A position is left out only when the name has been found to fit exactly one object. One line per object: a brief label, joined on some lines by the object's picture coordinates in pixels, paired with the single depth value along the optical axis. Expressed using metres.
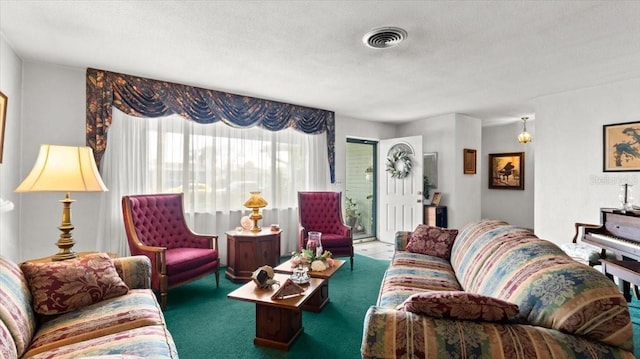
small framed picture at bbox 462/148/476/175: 5.47
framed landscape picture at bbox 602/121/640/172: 3.36
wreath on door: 5.36
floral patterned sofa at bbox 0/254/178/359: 1.35
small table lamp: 3.76
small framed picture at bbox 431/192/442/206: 5.39
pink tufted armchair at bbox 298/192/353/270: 4.29
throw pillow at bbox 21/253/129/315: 1.66
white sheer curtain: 3.33
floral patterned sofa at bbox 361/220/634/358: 1.08
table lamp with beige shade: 2.02
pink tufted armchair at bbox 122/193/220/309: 2.76
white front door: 5.23
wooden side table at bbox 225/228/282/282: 3.53
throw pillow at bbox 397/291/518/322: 1.21
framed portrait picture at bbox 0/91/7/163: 2.33
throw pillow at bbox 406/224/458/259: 2.93
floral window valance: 3.15
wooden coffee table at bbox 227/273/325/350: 2.09
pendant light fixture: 5.14
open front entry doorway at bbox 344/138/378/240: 6.08
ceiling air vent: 2.25
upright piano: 2.46
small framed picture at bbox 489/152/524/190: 6.33
